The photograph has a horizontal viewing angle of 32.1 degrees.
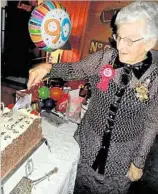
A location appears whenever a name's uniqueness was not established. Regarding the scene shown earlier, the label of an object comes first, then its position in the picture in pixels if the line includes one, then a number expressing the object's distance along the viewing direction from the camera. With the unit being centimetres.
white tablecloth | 138
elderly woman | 137
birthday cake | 126
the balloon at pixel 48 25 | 239
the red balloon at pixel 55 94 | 234
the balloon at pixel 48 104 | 223
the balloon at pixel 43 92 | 223
